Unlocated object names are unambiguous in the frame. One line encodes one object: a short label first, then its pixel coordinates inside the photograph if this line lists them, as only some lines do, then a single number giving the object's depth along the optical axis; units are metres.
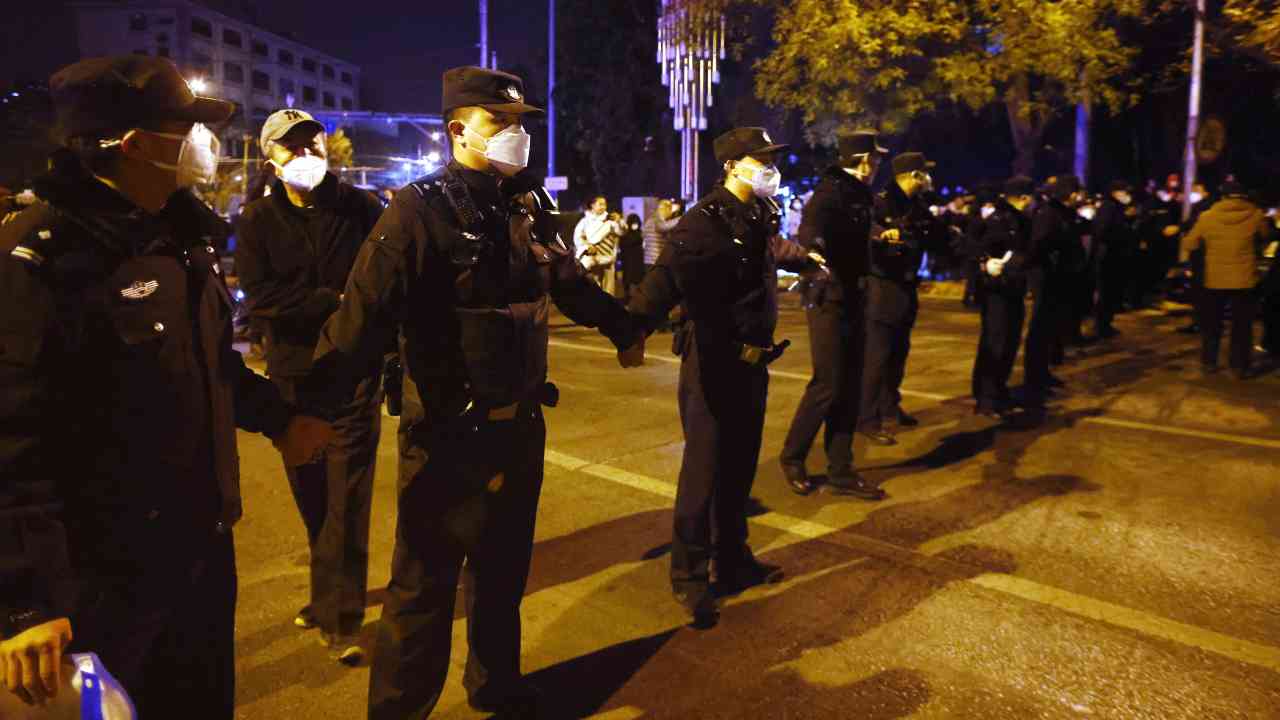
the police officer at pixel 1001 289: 8.31
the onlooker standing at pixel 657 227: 15.89
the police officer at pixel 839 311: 5.96
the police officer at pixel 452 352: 3.07
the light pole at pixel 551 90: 30.23
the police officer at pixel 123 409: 1.98
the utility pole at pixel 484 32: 25.25
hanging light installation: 16.91
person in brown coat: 10.72
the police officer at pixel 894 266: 7.41
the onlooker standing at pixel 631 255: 17.02
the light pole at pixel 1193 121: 17.88
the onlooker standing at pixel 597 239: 16.23
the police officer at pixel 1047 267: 8.77
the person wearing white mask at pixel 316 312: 4.04
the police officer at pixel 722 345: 4.52
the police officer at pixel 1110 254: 13.67
